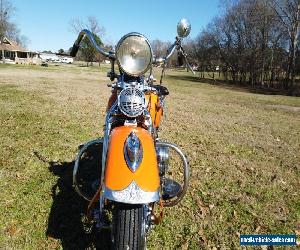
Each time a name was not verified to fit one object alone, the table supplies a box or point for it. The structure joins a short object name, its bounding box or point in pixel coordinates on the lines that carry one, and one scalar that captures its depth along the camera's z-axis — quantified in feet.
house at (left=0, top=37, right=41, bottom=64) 134.78
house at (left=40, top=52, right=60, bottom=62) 235.58
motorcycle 5.98
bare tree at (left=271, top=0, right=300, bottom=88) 70.93
